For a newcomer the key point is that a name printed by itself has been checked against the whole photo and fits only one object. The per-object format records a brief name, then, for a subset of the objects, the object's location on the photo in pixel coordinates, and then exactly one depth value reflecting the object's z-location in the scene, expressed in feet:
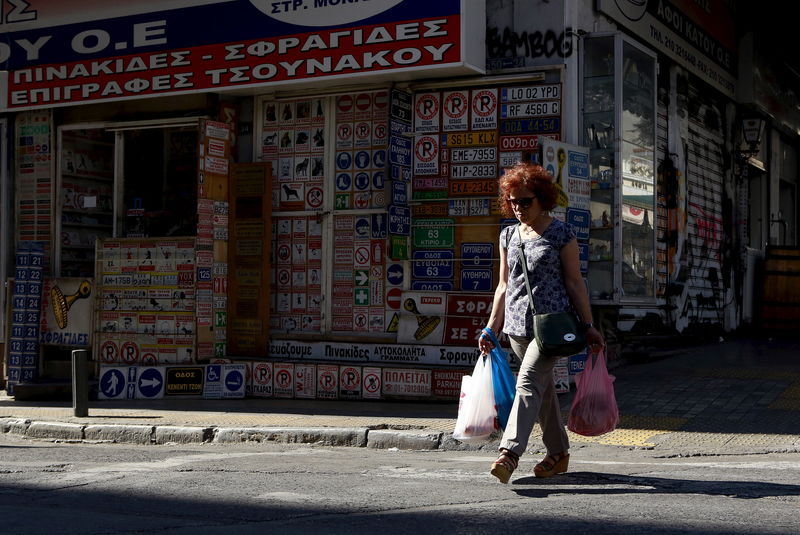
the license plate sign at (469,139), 38.99
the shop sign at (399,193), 39.55
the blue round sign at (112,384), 40.47
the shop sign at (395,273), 40.37
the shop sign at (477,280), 38.86
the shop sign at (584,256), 38.11
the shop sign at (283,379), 39.96
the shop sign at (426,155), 39.91
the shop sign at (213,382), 39.99
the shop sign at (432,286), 39.52
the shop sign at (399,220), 39.40
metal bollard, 35.73
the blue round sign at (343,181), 41.39
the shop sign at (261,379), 40.37
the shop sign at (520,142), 38.29
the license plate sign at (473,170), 39.01
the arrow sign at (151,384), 40.27
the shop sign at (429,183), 39.73
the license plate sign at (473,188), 38.93
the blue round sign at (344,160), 41.37
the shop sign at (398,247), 39.50
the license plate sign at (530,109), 38.04
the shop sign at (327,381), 39.14
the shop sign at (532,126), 37.99
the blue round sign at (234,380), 39.96
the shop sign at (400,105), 39.45
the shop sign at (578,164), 37.29
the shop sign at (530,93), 38.06
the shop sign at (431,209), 39.68
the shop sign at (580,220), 37.47
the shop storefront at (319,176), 38.47
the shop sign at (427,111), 39.91
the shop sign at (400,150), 39.37
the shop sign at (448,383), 36.81
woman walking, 21.26
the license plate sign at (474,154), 39.01
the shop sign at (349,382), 38.68
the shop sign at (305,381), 39.55
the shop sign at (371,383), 38.32
